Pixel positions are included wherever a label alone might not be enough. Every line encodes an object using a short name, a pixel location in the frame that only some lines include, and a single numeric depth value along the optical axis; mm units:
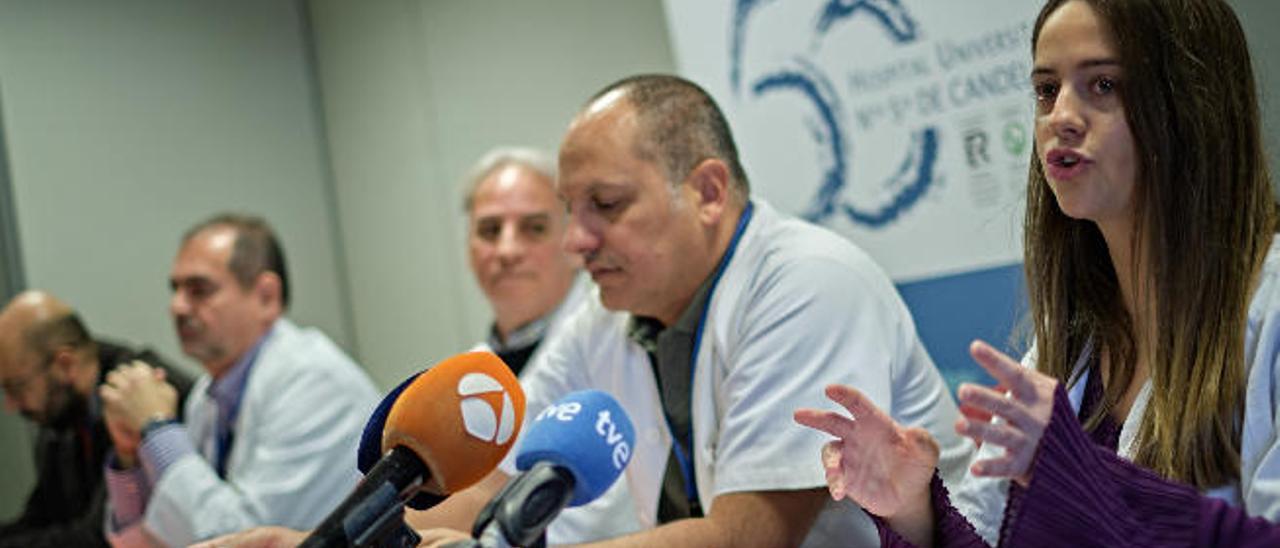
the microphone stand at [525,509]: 1033
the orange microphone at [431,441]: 1081
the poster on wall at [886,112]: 2348
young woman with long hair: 1410
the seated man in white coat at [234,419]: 3324
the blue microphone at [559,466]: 1046
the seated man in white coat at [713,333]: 1944
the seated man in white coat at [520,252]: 3371
